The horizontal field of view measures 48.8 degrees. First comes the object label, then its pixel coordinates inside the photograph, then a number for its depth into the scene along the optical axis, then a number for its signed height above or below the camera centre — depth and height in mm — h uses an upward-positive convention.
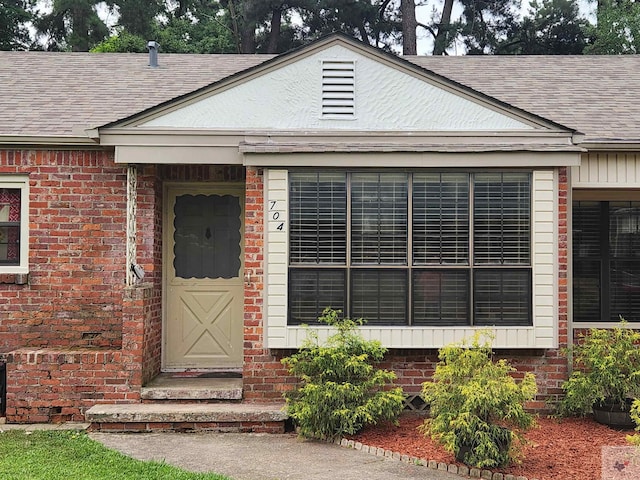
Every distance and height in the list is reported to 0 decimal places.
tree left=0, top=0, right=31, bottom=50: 24109 +8652
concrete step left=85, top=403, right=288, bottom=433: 7254 -1553
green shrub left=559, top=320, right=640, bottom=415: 7180 -1059
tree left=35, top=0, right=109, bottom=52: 25422 +8994
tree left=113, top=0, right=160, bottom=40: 26109 +9308
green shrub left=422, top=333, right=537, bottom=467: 5809 -1164
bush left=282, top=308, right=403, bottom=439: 6863 -1162
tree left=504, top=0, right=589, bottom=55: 25562 +8843
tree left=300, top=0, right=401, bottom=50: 25531 +9258
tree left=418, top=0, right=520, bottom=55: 26359 +9297
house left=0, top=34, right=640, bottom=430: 7605 +475
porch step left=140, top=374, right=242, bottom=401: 7668 -1348
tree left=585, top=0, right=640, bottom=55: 22328 +7801
